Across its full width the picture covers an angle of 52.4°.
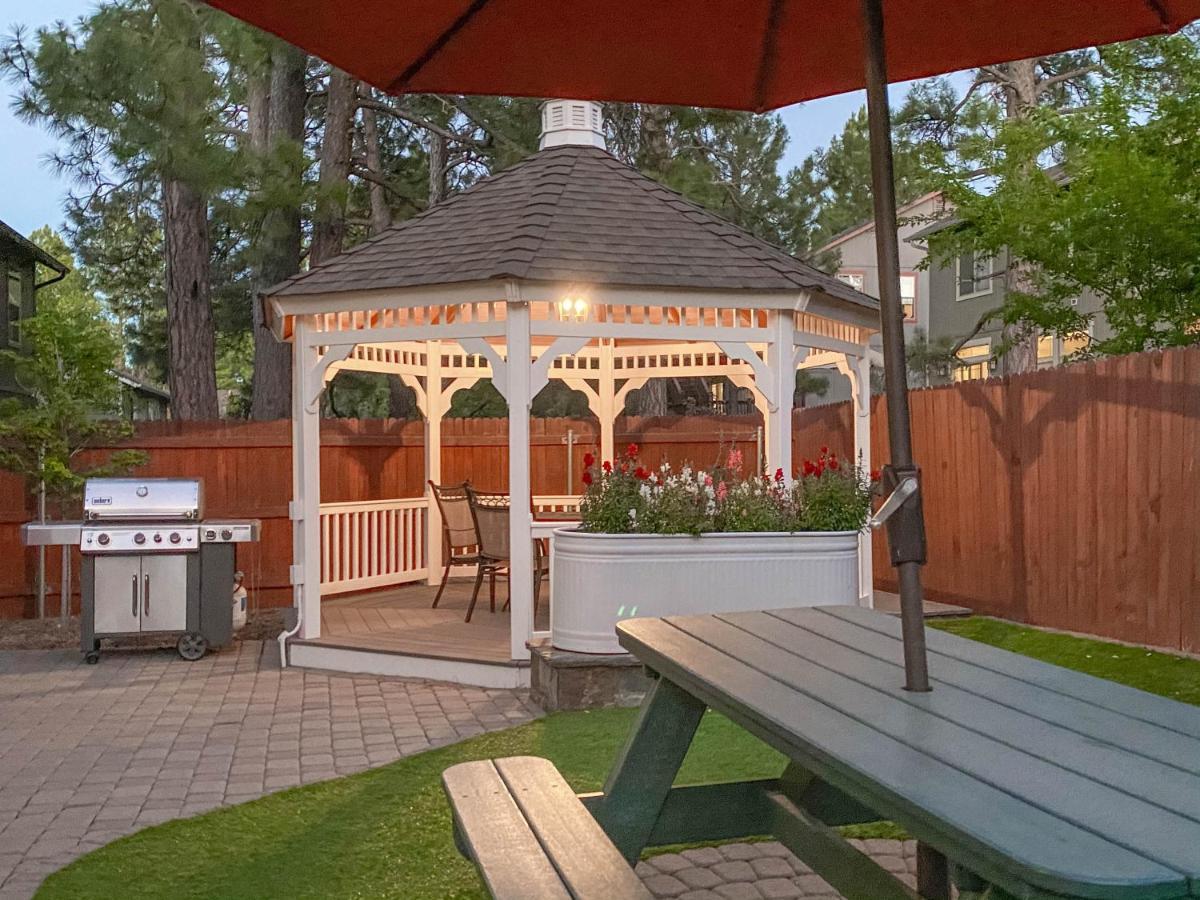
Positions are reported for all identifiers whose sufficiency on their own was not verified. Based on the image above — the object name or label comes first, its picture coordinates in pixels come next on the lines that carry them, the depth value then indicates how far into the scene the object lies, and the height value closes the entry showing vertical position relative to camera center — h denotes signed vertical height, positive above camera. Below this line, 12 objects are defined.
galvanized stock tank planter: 7.36 -0.57
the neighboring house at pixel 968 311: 23.08 +3.38
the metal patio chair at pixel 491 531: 9.12 -0.34
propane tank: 10.10 -0.94
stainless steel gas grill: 9.21 -0.53
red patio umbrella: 3.30 +1.34
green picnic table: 1.69 -0.49
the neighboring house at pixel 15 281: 19.02 +3.56
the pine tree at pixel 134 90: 11.59 +3.91
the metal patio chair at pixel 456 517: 10.27 -0.26
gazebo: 8.06 +1.32
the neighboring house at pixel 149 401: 32.72 +2.66
